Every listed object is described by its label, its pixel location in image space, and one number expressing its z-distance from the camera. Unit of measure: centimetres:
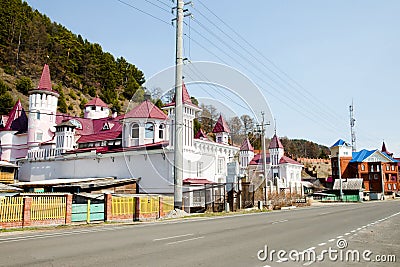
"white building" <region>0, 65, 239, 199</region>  3840
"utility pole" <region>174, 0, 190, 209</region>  2588
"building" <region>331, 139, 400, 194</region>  8988
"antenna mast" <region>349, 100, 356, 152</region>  8224
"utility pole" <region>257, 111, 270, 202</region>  4606
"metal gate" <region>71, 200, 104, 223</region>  2175
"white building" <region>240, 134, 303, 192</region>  6978
